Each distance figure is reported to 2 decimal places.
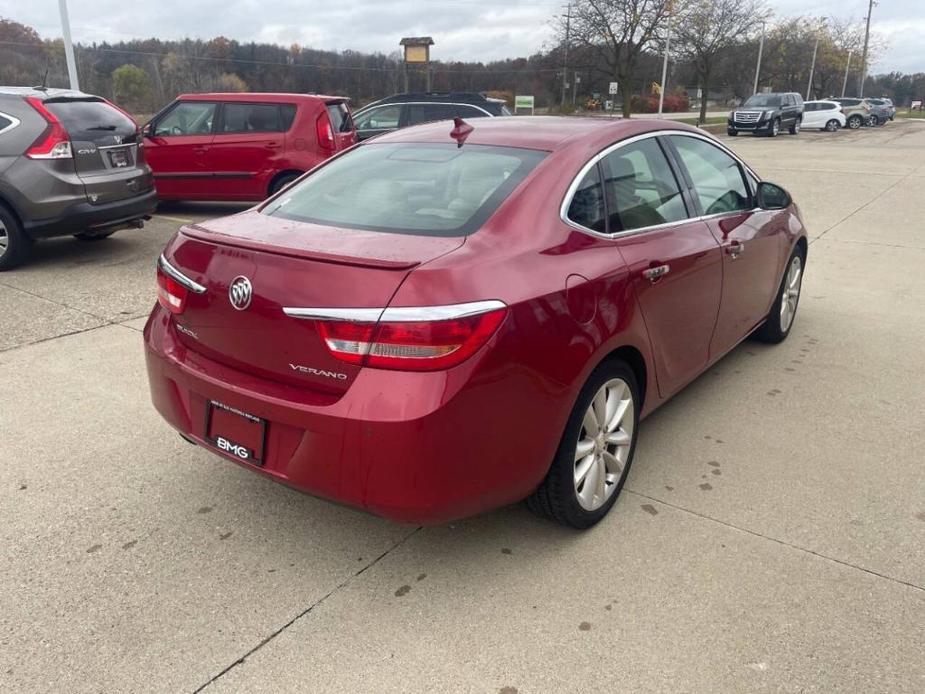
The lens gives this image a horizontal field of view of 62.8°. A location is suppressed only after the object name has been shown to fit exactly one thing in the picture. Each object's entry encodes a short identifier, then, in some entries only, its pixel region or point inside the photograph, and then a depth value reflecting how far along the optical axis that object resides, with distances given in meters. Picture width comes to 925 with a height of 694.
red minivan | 9.58
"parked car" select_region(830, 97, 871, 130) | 43.22
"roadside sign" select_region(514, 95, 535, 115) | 36.25
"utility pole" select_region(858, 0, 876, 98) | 77.19
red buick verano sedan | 2.28
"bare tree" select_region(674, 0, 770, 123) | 47.84
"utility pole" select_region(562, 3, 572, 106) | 44.48
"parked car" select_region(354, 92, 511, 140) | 13.04
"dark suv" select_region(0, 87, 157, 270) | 6.50
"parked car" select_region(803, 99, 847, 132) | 39.97
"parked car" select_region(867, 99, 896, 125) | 47.72
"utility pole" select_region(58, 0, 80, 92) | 15.10
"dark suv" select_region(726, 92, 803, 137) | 34.00
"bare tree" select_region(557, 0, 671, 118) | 42.62
